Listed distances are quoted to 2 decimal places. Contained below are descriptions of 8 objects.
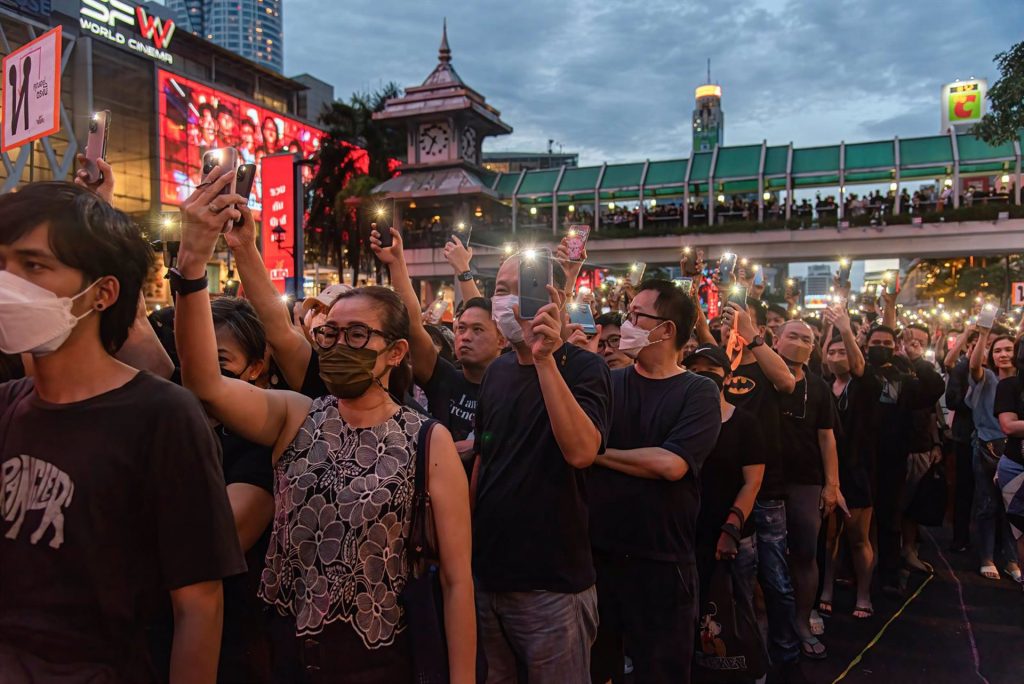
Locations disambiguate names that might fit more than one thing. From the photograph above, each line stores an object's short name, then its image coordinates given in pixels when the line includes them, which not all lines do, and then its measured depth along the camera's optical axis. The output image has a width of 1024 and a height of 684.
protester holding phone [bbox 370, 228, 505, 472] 3.53
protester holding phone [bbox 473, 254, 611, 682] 2.63
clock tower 37.28
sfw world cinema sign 39.00
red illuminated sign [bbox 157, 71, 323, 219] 41.59
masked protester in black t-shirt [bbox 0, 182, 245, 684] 1.56
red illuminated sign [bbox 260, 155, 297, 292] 16.94
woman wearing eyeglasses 2.00
